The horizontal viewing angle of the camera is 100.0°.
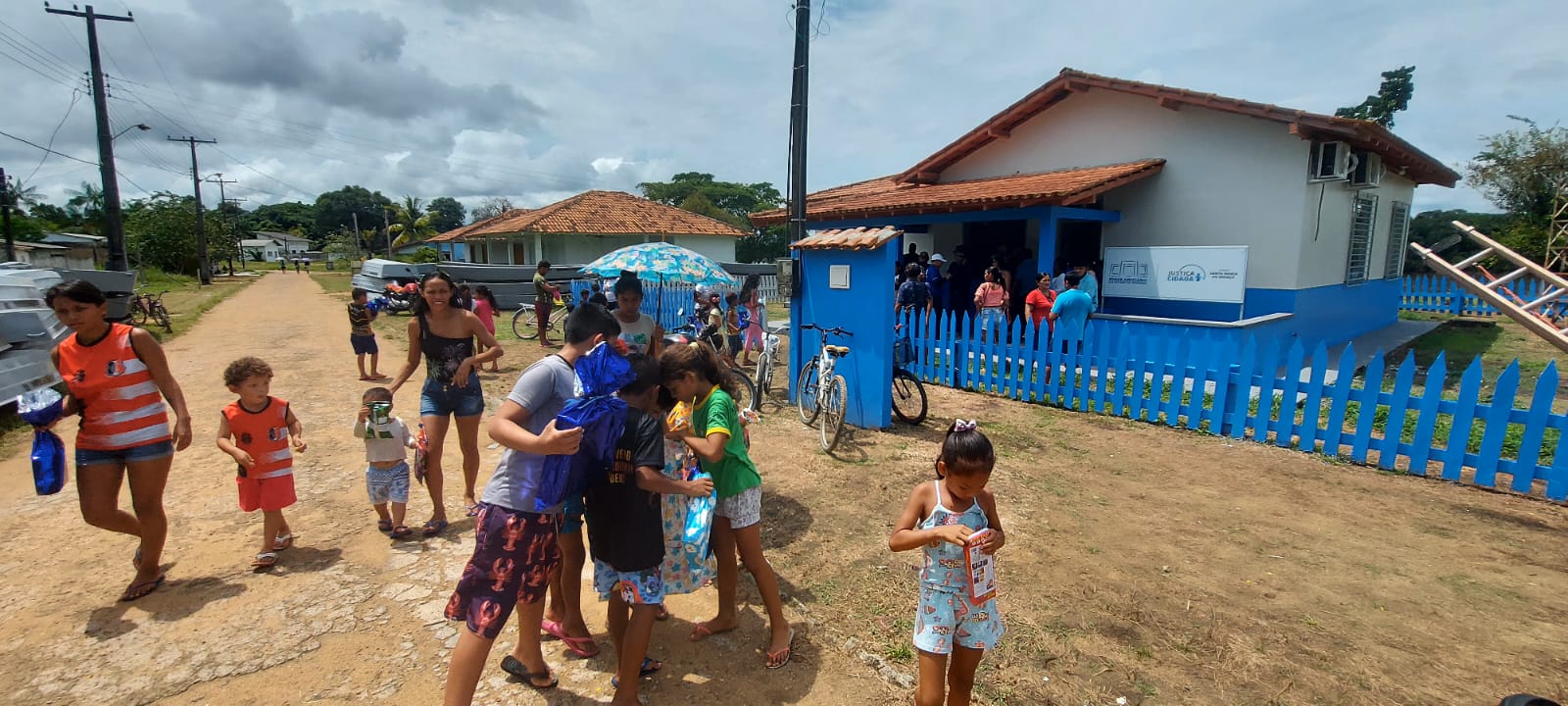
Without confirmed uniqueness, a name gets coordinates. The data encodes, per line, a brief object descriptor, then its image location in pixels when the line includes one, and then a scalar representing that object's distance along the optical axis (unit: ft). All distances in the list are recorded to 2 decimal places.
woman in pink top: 28.89
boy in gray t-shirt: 7.15
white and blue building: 30.55
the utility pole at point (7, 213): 62.44
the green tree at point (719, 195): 182.80
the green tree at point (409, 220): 177.06
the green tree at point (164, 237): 125.39
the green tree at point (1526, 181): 67.62
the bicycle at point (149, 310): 44.24
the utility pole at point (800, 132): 22.36
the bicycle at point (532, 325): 44.98
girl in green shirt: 8.05
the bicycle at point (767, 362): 25.11
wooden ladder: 20.44
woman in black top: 12.80
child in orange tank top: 11.55
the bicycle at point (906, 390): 21.59
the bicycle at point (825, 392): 18.85
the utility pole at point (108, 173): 58.44
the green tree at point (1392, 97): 120.37
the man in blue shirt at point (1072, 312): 25.66
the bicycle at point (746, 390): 21.79
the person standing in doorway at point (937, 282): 38.37
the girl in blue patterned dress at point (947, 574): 7.14
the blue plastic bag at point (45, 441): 9.92
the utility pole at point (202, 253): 115.85
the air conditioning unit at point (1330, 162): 29.89
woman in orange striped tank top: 10.07
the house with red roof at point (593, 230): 91.04
